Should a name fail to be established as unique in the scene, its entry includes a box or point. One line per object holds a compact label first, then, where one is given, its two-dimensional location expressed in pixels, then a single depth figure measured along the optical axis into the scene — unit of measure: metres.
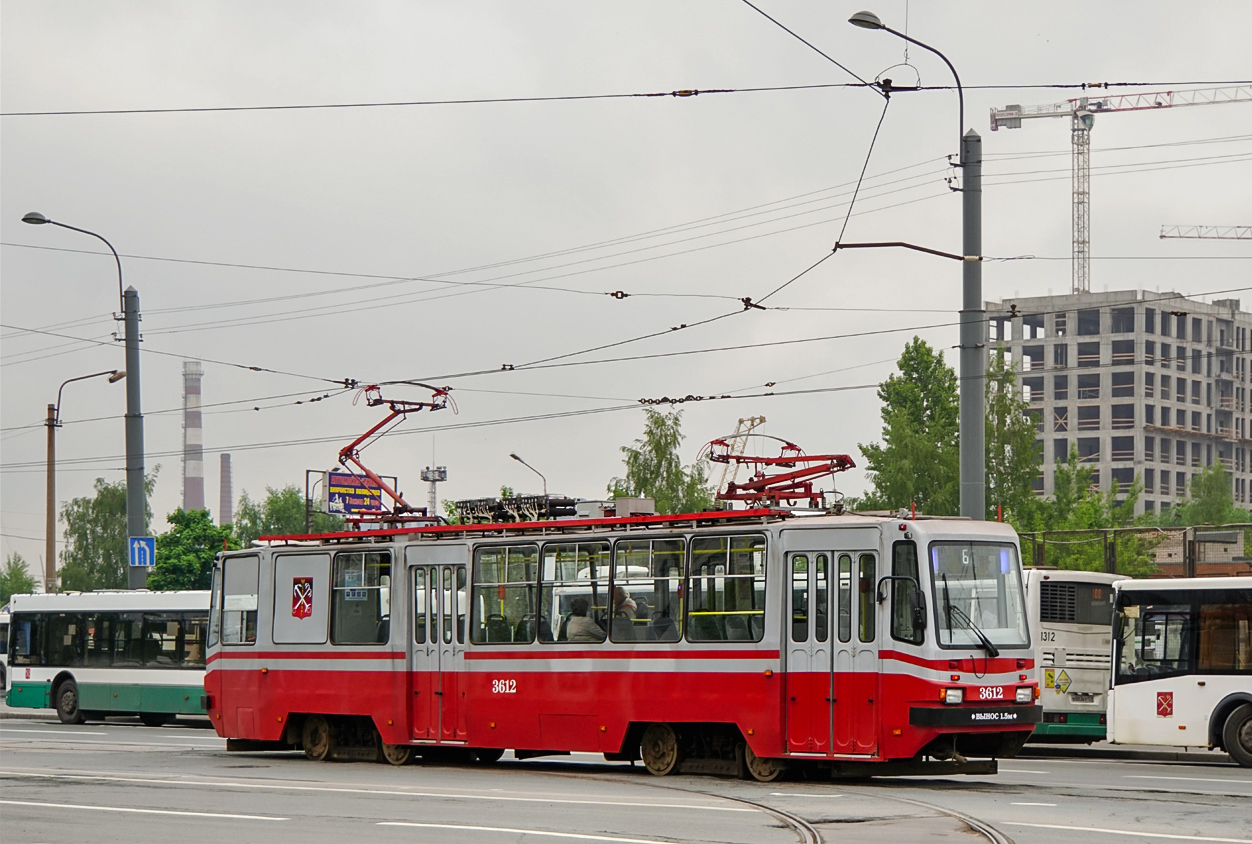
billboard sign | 72.02
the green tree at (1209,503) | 104.19
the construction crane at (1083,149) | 142.25
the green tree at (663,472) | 64.88
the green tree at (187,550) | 93.06
